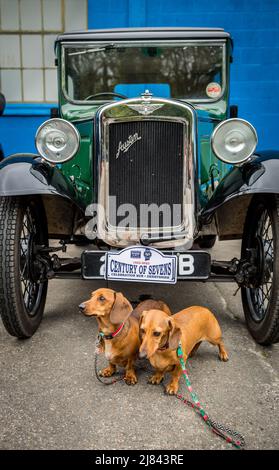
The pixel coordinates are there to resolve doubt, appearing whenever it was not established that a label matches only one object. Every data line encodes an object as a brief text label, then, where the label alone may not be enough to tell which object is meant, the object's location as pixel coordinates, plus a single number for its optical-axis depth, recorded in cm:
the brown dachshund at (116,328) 211
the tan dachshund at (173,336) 195
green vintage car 242
